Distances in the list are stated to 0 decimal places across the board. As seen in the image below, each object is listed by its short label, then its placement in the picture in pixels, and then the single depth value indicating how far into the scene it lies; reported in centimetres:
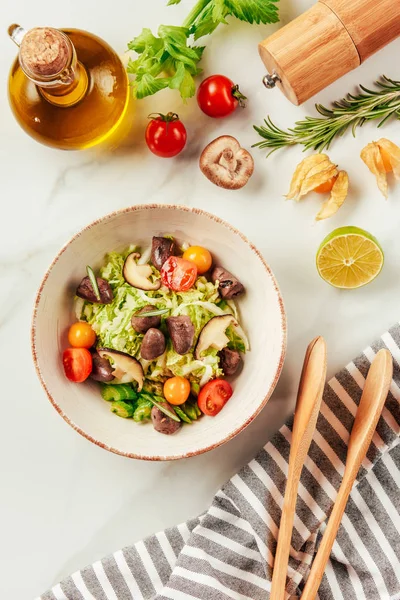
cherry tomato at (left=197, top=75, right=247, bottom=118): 76
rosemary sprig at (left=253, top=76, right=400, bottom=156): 78
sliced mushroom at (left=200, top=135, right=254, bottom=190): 77
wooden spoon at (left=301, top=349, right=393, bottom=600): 73
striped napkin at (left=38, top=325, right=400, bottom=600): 77
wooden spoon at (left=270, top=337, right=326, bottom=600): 71
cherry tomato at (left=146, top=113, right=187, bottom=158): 76
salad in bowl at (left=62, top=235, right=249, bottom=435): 74
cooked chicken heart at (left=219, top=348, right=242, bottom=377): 75
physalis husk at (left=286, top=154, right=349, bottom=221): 77
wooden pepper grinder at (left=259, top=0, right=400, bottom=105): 73
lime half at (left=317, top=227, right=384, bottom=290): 75
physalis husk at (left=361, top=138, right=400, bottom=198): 77
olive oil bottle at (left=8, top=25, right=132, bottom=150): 73
